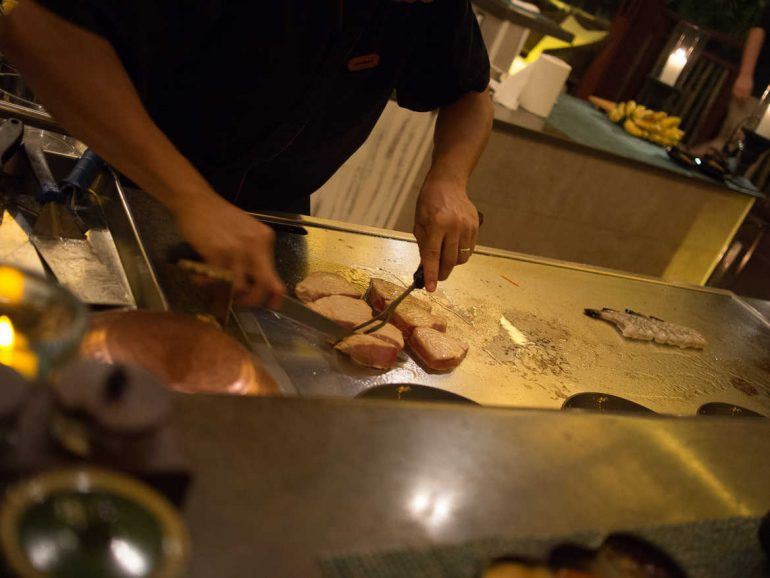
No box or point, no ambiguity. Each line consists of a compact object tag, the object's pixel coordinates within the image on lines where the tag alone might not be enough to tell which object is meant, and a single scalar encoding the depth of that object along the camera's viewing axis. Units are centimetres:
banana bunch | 635
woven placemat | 76
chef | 145
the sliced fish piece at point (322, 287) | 199
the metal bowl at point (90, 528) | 57
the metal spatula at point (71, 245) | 154
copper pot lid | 112
